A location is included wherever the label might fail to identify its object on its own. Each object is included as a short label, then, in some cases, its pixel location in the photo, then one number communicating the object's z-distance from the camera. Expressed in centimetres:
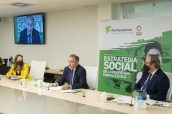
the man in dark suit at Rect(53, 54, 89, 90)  405
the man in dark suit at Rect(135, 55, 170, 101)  323
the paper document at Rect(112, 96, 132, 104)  283
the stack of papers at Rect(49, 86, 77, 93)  349
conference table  271
